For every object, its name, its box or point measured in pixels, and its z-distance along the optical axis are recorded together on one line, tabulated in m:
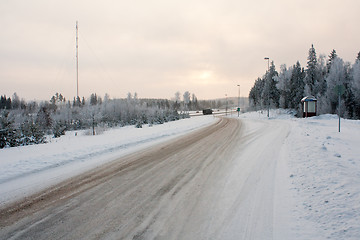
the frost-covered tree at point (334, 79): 45.10
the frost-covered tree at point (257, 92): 86.62
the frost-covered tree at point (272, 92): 72.50
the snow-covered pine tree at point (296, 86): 57.66
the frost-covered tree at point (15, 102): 121.97
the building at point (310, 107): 32.06
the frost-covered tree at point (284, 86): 65.81
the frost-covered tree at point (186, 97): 153.75
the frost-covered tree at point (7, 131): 11.99
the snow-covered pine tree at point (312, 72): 55.82
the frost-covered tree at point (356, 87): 39.78
